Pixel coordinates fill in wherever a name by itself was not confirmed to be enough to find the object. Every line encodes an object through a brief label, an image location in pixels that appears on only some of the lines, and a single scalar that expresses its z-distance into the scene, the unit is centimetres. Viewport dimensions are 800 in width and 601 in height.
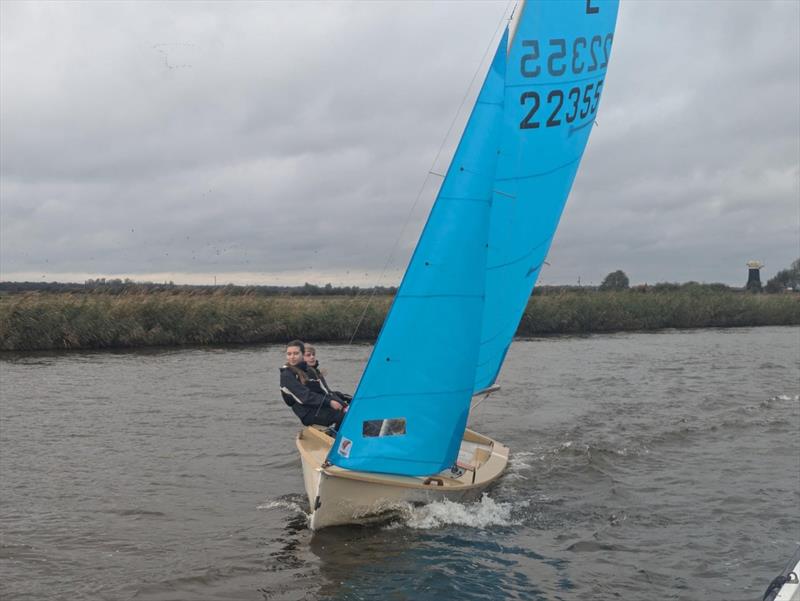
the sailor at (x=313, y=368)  1014
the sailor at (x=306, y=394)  961
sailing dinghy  805
